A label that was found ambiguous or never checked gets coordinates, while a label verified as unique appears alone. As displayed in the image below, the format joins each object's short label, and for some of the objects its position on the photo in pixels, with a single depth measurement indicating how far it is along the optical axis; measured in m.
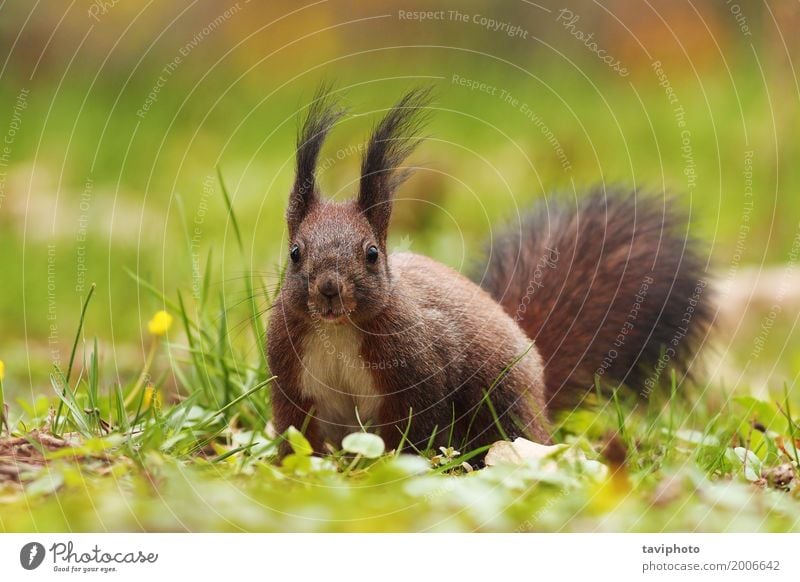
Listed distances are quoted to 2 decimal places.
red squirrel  6.06
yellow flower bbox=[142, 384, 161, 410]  5.94
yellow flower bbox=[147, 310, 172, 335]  7.16
